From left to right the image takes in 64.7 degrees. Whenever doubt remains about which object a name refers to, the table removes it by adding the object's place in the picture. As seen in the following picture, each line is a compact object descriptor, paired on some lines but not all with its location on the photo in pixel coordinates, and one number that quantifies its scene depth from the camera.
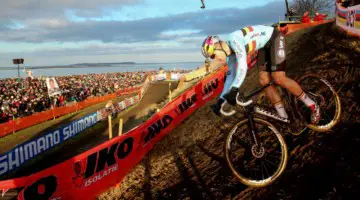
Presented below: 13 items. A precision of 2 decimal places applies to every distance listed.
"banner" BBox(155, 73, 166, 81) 44.97
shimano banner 11.28
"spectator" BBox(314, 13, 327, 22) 28.69
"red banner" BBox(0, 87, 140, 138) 21.23
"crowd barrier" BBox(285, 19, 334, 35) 26.33
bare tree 63.28
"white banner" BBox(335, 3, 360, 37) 10.80
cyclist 4.60
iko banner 6.32
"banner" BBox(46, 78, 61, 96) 25.73
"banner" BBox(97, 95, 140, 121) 22.78
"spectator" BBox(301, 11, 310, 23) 28.44
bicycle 4.34
